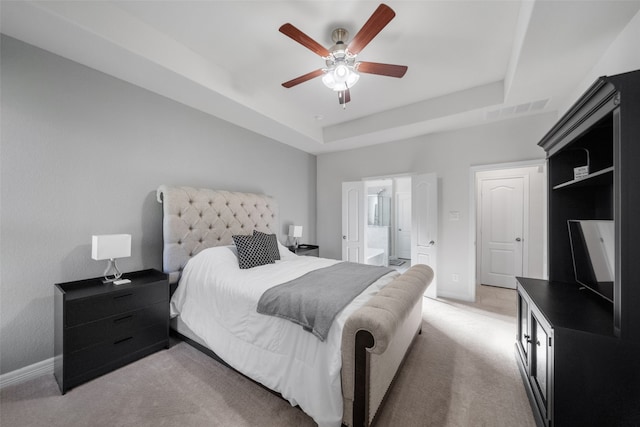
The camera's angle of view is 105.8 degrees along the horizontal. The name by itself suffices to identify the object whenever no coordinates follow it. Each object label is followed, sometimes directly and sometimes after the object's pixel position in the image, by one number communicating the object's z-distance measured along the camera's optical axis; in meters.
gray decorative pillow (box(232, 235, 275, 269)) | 2.58
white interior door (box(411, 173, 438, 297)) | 3.78
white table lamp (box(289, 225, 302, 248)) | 4.21
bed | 1.36
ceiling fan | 1.69
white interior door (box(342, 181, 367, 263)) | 4.53
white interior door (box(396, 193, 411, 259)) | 6.79
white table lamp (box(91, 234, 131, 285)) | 1.96
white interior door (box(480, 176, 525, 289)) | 4.20
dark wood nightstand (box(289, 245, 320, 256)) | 4.14
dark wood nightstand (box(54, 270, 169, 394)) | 1.78
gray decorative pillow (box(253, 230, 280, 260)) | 2.96
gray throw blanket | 1.50
